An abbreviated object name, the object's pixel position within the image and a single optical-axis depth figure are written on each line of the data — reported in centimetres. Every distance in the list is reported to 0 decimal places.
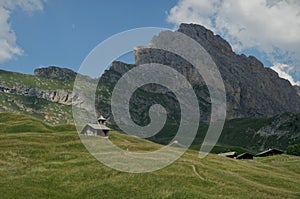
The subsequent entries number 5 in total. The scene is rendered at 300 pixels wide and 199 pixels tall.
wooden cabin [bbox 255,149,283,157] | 13675
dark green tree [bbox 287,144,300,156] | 14625
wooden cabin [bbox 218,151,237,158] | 12862
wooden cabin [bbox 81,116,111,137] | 9469
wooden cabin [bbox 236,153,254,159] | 12261
